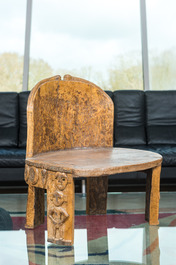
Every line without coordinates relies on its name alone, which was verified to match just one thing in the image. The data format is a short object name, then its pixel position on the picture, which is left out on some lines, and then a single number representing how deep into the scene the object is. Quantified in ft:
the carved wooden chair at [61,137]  10.08
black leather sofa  16.41
